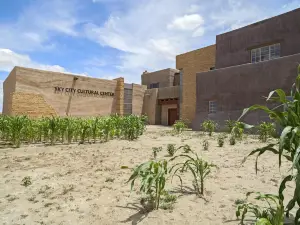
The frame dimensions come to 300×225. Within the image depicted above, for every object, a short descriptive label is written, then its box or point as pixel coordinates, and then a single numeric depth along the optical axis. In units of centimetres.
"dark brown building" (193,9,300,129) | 1340
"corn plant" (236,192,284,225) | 207
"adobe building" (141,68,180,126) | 2791
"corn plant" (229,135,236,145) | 863
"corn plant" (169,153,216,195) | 376
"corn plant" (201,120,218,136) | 1250
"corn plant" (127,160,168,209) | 314
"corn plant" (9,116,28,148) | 896
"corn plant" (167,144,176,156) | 669
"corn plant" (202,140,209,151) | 764
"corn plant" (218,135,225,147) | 825
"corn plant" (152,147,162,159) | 652
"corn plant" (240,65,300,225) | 211
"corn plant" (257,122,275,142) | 915
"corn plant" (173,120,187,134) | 1462
